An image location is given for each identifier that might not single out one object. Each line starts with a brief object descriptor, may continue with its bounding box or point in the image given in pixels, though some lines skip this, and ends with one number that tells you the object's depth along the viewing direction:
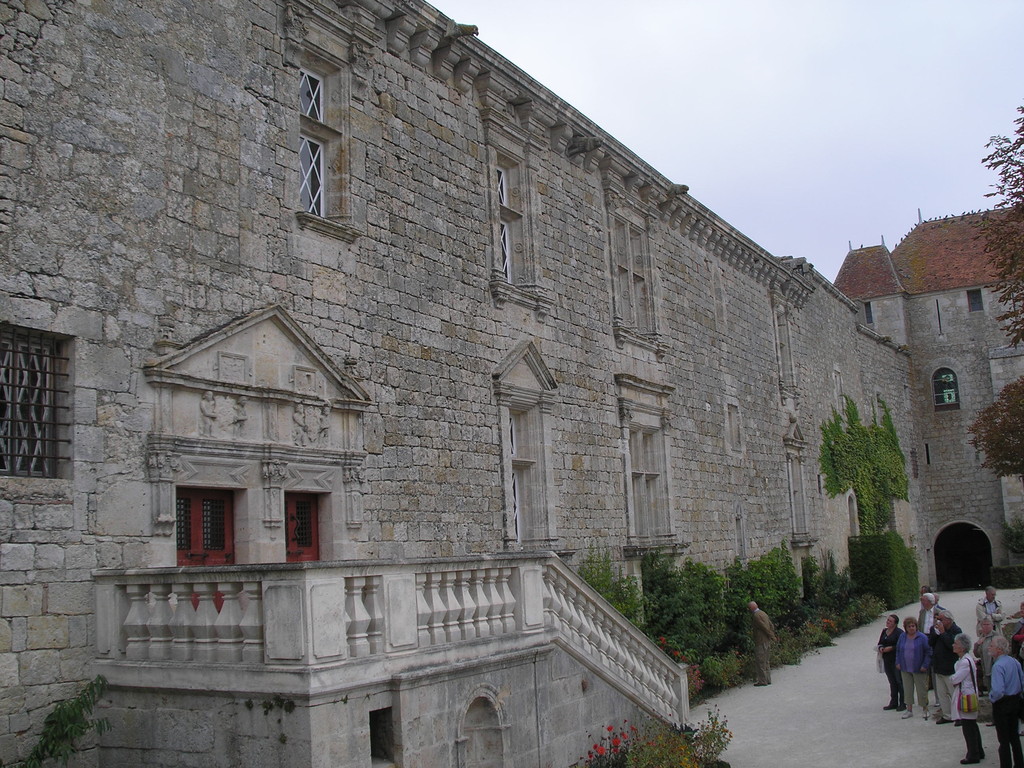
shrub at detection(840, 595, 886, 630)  21.11
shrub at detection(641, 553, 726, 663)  14.09
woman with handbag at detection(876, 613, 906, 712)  12.03
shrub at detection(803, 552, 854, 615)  20.91
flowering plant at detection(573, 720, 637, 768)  8.51
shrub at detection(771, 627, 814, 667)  16.18
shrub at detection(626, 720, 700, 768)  8.24
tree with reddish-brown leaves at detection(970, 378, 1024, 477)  19.84
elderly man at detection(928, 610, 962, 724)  10.78
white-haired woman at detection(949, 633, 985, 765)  8.88
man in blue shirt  8.21
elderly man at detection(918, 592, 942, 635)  11.98
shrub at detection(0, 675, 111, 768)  6.56
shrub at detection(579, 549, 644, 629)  12.97
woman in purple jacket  11.52
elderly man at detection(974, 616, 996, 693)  10.12
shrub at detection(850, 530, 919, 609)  24.34
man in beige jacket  14.41
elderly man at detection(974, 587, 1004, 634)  13.07
